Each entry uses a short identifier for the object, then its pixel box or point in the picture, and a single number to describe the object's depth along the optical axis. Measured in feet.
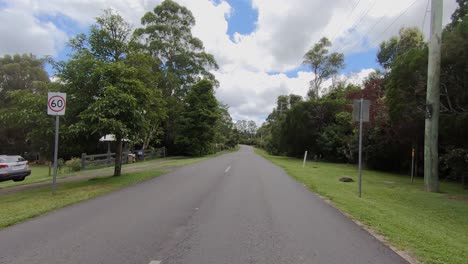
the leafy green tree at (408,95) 50.96
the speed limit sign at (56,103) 32.24
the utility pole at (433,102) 42.80
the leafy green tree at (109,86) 39.99
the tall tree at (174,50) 128.57
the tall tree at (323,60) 163.32
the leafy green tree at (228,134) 263.53
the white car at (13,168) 53.78
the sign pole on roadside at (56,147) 32.15
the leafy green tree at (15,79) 144.87
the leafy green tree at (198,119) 130.00
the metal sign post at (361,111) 34.06
